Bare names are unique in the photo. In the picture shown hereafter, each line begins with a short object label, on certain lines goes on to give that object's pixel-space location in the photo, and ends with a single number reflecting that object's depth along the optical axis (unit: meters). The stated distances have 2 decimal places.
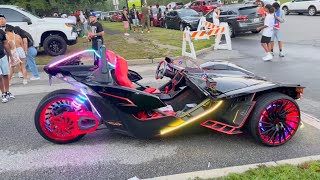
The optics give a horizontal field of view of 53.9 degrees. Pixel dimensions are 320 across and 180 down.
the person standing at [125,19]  18.85
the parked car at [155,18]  24.97
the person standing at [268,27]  9.55
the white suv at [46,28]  11.13
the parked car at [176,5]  37.34
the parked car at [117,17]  38.53
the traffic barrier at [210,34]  10.78
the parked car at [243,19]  14.88
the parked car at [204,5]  29.80
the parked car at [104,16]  50.00
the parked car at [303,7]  22.98
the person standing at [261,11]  15.09
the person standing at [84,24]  19.99
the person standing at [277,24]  9.84
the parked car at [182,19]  18.53
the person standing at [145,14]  18.79
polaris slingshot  3.86
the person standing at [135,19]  19.75
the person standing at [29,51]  7.71
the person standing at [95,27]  9.57
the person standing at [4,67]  6.27
